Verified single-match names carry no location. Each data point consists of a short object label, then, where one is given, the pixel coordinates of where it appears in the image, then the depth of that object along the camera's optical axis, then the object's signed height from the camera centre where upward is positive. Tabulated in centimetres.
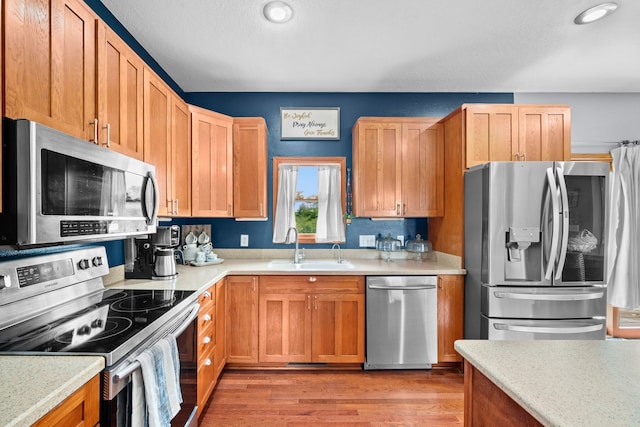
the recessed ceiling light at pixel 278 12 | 198 +127
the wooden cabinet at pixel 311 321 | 269 -92
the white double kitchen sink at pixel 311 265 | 284 -50
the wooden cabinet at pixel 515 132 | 271 +68
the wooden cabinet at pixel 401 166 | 306 +44
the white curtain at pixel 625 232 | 313 -19
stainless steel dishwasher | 267 -90
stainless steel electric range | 107 -46
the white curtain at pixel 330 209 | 337 +3
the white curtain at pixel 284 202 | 335 +10
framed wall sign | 335 +93
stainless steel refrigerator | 236 -32
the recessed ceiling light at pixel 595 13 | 200 +129
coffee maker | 220 -34
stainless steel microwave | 105 +8
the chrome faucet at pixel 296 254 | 314 -43
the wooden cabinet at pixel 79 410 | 81 -55
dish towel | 116 -69
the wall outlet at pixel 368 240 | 338 -30
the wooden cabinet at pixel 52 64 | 105 +55
